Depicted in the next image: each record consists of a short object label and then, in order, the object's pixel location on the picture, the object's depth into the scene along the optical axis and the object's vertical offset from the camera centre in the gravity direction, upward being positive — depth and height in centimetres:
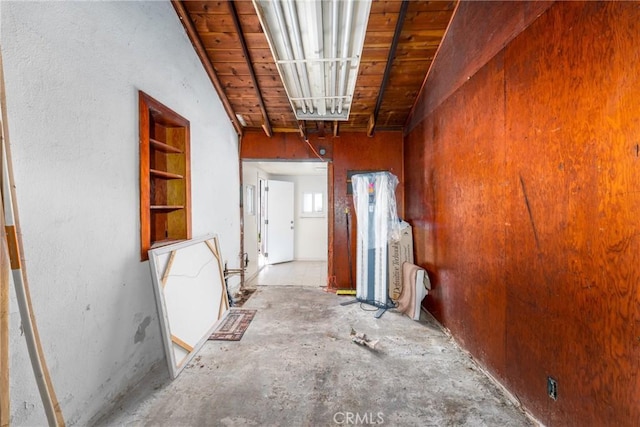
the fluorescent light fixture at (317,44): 176 +131
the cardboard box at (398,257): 324 -60
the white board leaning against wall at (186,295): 187 -72
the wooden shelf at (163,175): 210 +29
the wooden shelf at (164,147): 212 +54
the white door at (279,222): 602 -30
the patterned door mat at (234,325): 247 -119
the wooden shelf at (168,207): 211 +2
